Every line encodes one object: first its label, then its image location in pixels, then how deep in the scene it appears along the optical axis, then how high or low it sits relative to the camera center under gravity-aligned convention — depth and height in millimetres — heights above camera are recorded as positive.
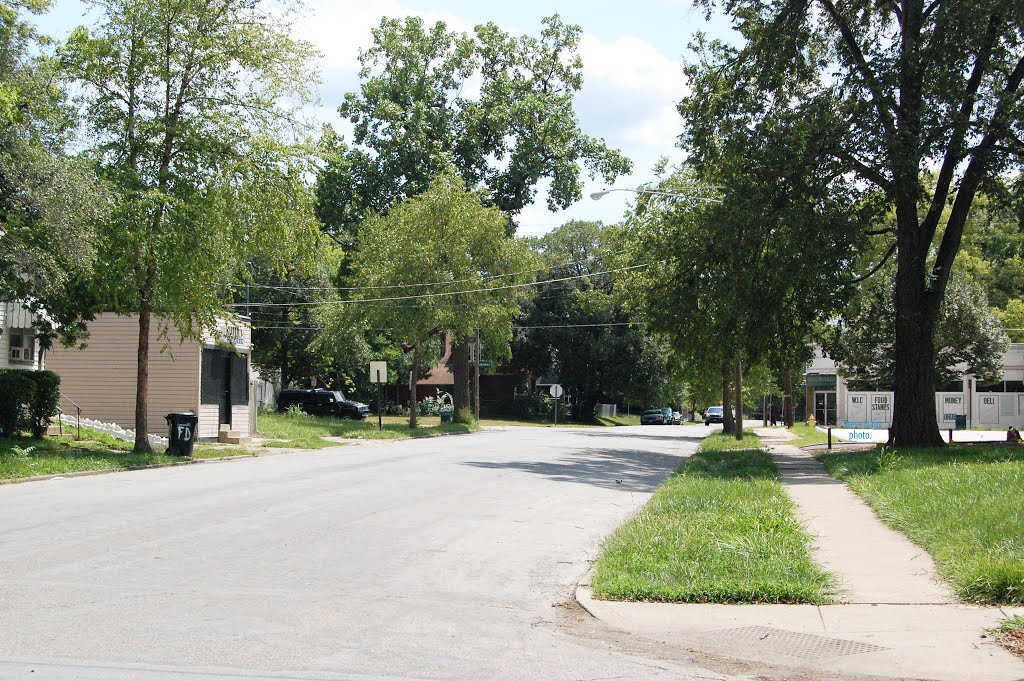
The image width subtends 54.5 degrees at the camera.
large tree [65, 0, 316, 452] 21953 +5417
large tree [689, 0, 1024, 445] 21891 +7058
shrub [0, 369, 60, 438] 23422 -395
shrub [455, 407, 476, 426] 50312 -1207
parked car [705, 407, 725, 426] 80750 -1617
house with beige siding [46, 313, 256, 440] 30656 +346
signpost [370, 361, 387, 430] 38938 +708
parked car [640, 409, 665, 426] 75312 -1663
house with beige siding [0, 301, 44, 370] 28109 +1302
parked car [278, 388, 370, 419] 55719 -774
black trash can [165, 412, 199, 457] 24109 -1108
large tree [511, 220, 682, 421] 74125 +3379
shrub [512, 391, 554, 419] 76812 -1083
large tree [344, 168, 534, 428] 43281 +5520
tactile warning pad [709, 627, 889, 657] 6625 -1678
